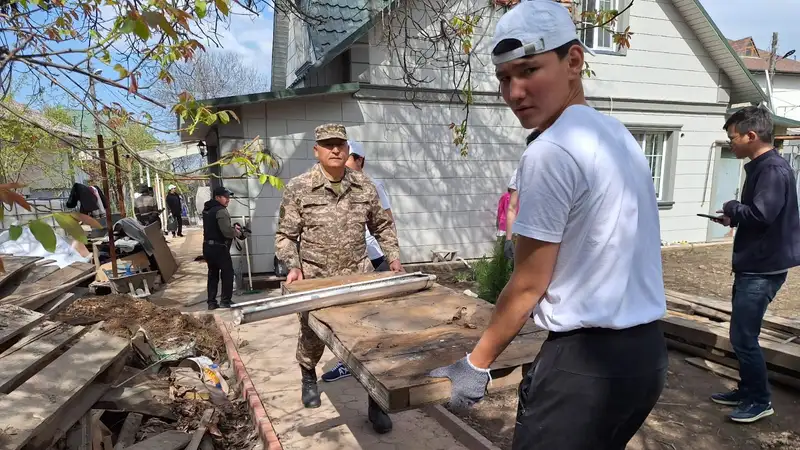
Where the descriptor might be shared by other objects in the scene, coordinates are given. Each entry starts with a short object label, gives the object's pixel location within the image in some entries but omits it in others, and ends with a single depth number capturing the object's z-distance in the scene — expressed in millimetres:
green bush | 5641
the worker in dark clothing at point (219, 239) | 6414
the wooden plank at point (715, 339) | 3793
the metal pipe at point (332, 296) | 2314
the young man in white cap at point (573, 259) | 1195
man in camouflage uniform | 3293
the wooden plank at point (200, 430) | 2863
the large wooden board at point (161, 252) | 8227
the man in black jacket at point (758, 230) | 3010
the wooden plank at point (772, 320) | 4355
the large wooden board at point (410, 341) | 1469
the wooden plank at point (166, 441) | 2750
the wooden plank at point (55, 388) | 2275
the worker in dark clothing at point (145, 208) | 11422
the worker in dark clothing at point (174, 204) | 14984
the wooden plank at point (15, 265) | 4741
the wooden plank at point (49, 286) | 4309
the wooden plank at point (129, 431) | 2969
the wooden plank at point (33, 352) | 2754
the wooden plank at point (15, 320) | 3247
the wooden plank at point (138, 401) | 3146
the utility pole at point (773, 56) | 23125
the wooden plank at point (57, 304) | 4422
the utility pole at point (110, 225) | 5868
